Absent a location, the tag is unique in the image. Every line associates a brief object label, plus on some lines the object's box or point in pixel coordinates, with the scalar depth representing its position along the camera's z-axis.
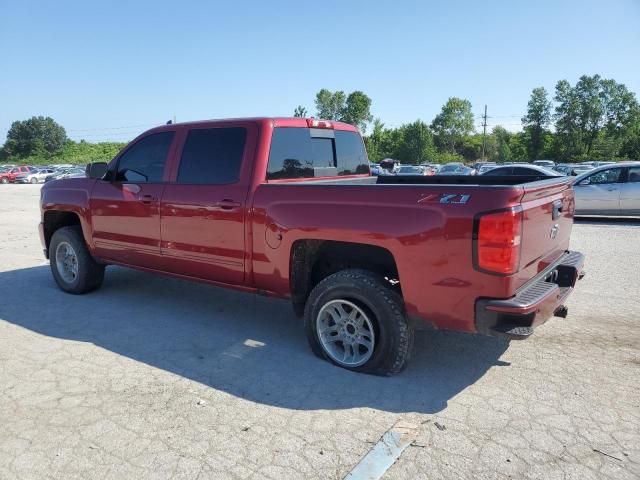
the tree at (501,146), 81.12
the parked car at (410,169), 31.08
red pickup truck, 3.09
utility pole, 83.62
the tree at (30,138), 98.00
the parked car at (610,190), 12.46
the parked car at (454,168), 32.31
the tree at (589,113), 73.56
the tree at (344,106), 93.50
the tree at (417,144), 75.24
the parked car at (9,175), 46.75
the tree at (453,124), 106.00
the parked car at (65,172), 43.92
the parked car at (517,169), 15.31
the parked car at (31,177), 46.72
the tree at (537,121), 76.00
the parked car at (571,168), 30.14
